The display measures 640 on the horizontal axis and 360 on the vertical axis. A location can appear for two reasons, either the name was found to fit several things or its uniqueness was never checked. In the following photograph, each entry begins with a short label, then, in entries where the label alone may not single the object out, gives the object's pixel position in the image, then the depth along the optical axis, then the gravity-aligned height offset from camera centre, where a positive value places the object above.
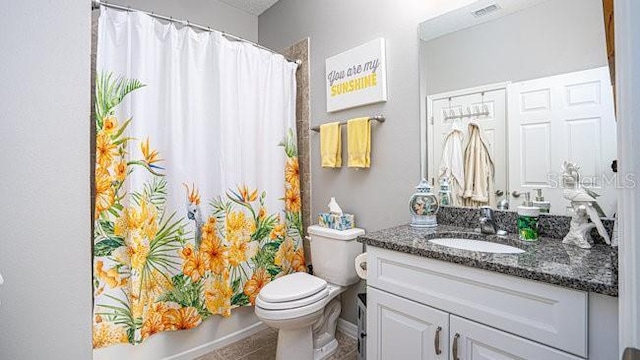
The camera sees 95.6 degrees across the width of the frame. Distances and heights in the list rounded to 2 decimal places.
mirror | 1.14 +0.36
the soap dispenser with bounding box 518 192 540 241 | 1.21 -0.18
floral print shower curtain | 1.52 +0.03
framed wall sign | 1.79 +0.70
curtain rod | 1.42 +0.95
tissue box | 1.92 -0.27
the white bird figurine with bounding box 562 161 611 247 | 1.03 -0.07
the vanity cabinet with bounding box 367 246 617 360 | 0.82 -0.45
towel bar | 1.79 +0.40
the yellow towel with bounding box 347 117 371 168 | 1.84 +0.26
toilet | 1.52 -0.64
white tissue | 1.98 -0.18
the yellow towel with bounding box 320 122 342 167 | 2.02 +0.26
